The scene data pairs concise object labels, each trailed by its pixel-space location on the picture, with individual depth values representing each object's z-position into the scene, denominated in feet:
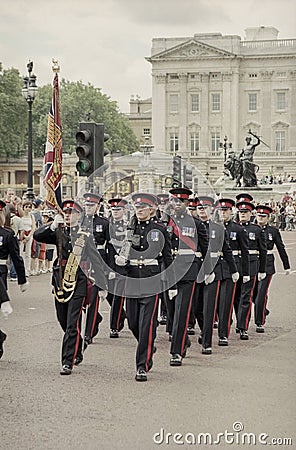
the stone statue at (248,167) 146.51
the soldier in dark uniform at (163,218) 34.84
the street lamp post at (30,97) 74.38
